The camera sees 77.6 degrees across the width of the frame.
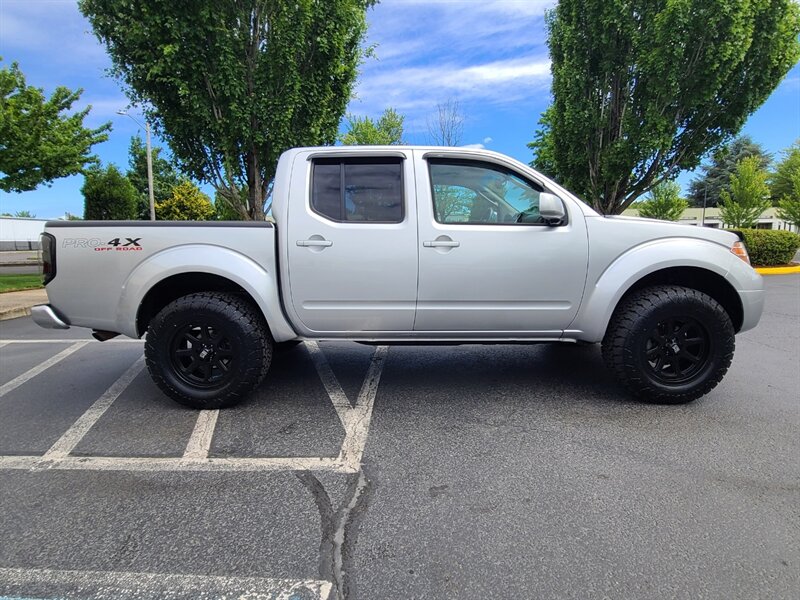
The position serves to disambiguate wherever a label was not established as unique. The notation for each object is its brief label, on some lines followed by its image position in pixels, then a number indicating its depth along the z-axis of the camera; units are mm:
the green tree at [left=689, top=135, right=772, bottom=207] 58003
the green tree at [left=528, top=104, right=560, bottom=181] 24289
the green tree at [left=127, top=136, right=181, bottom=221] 41938
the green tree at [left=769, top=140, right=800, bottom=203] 48041
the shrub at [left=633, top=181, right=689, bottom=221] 36719
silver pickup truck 3689
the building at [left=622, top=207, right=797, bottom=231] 54331
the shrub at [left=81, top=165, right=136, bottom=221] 20578
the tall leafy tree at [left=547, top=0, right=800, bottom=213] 11758
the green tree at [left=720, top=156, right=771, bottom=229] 29969
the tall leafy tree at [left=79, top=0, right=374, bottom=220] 10039
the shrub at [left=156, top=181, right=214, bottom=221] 38188
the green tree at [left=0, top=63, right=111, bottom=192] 12141
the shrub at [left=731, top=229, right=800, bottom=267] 15574
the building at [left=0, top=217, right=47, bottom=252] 43594
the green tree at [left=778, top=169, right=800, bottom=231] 29953
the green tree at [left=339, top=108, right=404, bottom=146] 28878
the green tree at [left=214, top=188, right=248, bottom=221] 26625
